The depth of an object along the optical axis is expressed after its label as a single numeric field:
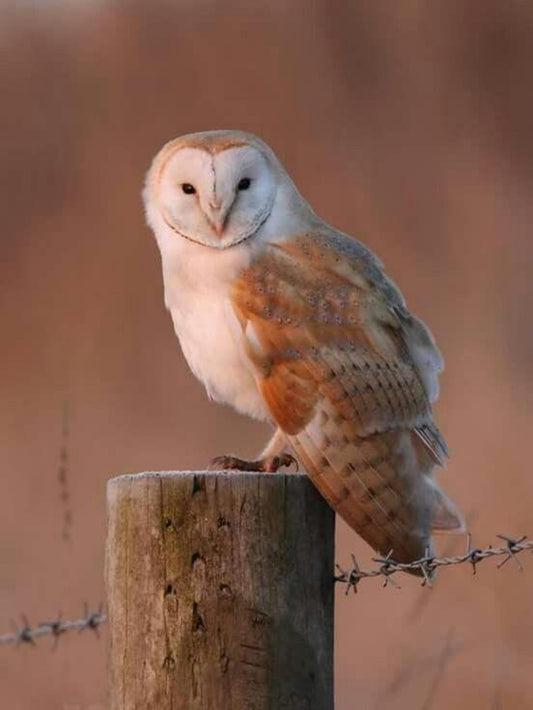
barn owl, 8.58
